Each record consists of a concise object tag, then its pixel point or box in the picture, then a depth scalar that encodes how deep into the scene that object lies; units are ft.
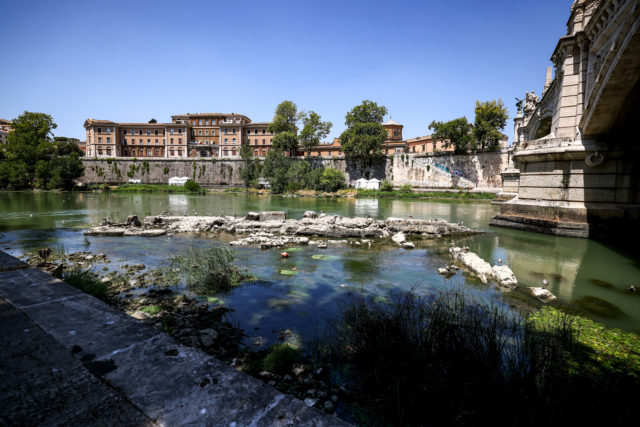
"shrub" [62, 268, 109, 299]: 17.05
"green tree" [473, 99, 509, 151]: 156.25
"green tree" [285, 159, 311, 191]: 161.60
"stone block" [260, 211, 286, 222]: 52.56
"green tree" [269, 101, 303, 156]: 205.37
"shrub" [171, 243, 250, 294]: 20.95
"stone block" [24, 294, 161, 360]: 8.22
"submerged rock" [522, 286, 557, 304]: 20.85
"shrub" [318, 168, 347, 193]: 160.97
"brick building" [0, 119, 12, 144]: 254.33
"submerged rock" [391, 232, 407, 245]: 38.34
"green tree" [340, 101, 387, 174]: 173.37
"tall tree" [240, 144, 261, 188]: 184.96
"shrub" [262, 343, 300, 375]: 11.39
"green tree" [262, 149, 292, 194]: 162.09
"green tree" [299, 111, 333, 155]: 197.77
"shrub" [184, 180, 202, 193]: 169.29
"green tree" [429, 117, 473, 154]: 161.42
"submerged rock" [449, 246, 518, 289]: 23.36
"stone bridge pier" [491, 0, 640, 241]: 36.81
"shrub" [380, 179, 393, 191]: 158.23
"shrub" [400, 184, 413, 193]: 151.53
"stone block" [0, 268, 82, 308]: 11.03
